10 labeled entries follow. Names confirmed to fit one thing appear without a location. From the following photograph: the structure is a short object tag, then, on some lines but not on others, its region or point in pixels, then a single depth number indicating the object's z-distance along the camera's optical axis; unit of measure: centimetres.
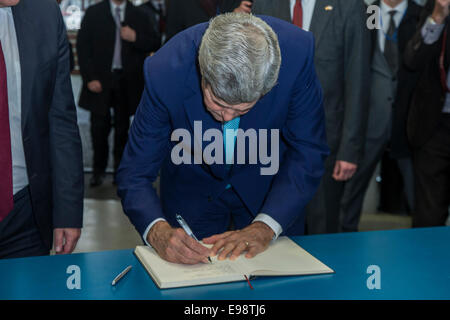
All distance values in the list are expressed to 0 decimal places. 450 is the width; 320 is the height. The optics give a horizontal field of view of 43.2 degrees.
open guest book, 140
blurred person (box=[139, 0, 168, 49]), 536
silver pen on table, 139
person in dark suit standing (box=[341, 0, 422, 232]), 354
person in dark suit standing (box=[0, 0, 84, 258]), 171
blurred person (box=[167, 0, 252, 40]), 327
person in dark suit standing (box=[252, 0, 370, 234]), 272
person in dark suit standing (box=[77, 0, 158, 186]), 501
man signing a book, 160
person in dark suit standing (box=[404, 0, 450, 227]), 297
